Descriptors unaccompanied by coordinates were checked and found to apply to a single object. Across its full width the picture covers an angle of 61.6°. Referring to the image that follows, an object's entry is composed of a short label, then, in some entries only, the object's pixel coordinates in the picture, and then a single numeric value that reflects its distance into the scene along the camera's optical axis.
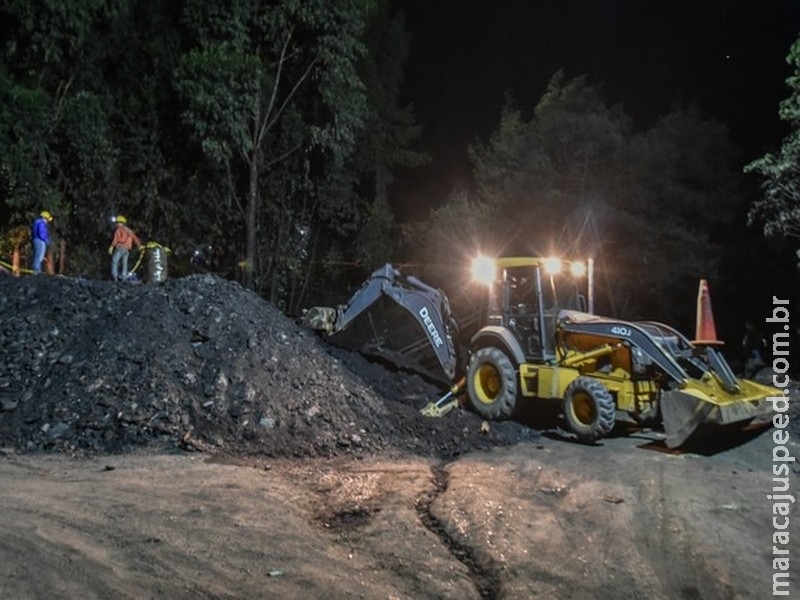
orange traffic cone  9.00
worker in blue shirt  13.94
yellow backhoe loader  8.23
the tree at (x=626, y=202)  20.09
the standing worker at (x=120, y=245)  14.02
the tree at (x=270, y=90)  17.61
